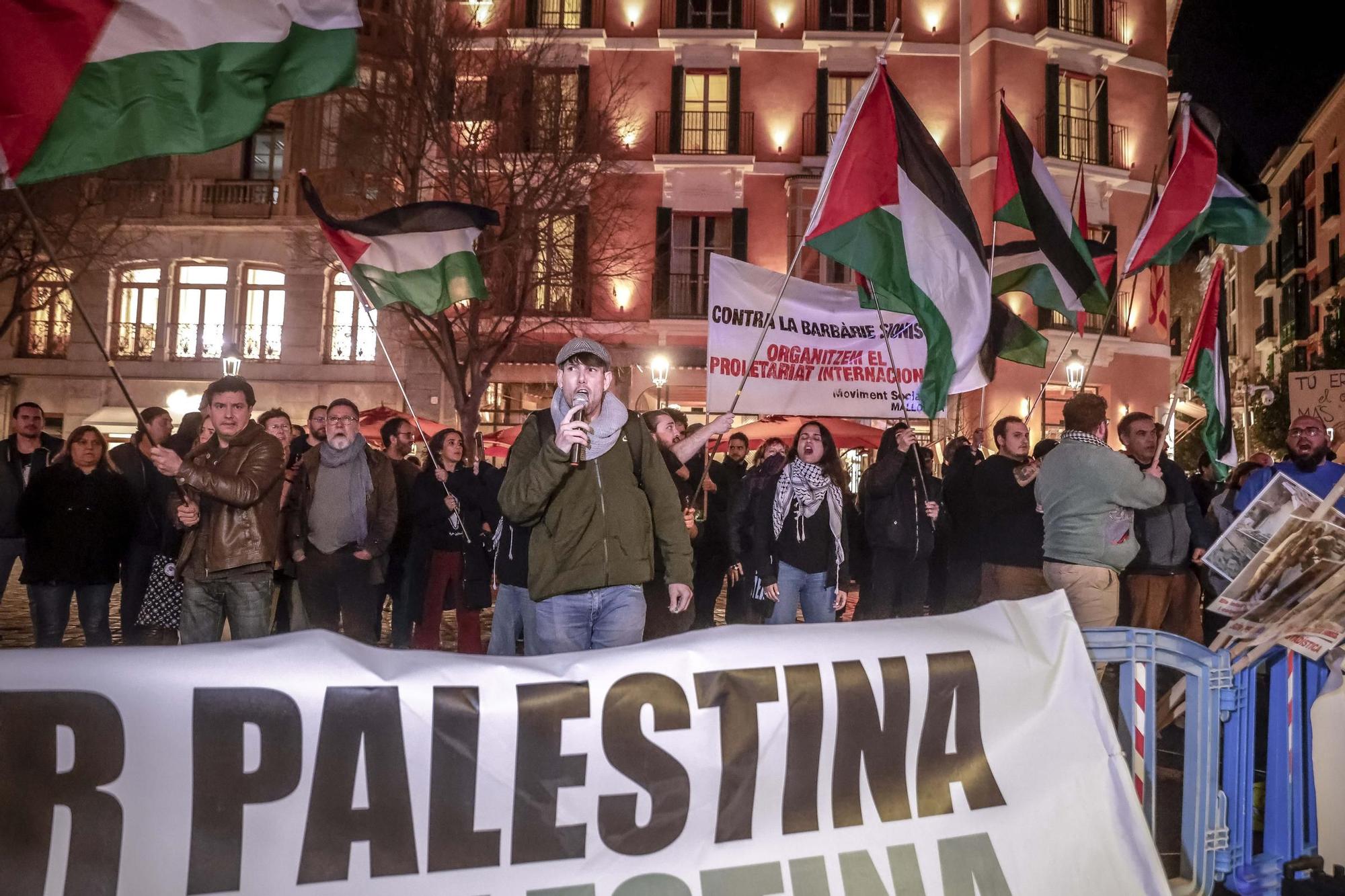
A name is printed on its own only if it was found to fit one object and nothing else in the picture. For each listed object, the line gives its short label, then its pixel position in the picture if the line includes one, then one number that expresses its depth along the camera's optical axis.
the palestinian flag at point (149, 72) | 4.39
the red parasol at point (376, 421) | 15.44
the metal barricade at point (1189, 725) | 3.84
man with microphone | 4.48
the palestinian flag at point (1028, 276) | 8.62
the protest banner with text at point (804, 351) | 7.91
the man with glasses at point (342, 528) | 6.82
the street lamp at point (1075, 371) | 19.94
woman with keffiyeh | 7.00
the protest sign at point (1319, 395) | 10.88
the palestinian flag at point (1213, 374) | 9.16
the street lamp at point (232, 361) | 19.28
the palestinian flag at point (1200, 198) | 8.12
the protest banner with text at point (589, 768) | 2.79
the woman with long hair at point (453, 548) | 8.52
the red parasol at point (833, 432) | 15.04
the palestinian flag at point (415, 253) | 7.55
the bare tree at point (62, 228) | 18.17
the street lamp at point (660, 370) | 21.67
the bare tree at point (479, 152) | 20.36
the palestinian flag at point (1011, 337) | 8.30
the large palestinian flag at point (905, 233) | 6.58
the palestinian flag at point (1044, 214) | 7.57
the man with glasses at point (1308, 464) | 8.30
